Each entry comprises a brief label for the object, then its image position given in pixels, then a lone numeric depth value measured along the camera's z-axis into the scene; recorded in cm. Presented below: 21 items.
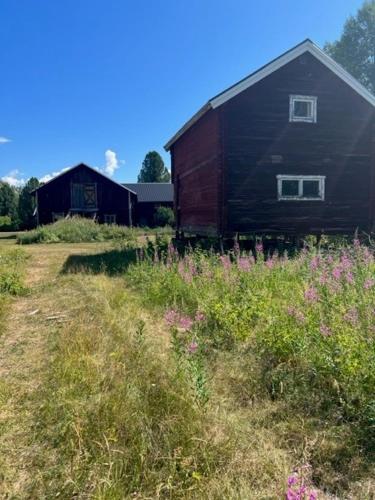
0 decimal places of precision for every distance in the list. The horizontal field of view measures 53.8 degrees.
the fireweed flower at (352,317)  345
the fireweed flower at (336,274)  476
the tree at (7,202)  5403
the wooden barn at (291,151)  1308
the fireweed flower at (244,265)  635
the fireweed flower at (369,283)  446
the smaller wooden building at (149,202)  4084
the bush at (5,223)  4259
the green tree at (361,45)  3312
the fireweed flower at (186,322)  353
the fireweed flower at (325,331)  331
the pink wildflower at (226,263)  625
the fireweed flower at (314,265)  567
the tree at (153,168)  6788
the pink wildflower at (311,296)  404
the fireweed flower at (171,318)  366
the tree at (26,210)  4175
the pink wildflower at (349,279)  465
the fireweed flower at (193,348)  313
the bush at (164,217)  3938
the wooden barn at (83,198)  3372
